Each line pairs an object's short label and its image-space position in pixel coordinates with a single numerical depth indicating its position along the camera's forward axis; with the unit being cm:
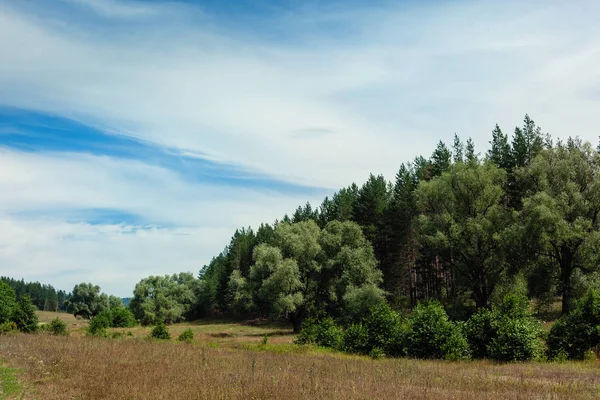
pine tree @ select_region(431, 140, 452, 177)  6788
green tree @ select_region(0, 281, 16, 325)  5347
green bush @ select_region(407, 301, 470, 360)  2570
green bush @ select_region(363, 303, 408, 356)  2845
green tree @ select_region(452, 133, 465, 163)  8395
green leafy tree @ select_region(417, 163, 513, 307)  4809
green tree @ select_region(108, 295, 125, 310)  13888
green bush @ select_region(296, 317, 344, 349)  3378
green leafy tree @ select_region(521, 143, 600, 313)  4222
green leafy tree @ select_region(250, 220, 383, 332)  6131
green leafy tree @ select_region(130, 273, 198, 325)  9825
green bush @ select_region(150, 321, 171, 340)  3997
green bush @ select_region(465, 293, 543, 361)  2384
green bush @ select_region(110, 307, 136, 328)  7669
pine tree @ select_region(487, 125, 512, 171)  6278
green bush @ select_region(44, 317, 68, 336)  4854
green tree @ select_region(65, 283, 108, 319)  13375
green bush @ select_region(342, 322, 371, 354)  3016
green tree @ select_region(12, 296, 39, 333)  5169
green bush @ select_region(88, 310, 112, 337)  4316
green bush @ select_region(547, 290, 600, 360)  2395
